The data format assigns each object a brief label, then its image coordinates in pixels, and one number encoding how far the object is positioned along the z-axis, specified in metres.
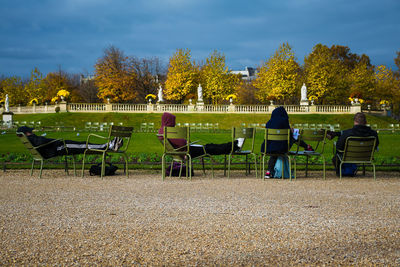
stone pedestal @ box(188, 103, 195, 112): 49.02
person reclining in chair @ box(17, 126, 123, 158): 8.72
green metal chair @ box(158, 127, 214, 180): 8.27
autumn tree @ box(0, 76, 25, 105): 65.50
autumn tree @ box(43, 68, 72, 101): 66.01
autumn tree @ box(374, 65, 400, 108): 53.63
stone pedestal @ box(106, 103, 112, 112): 47.78
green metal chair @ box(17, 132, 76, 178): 8.49
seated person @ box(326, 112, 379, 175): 8.63
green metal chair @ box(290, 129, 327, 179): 8.75
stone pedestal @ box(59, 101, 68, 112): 47.06
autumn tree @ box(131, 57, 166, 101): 63.72
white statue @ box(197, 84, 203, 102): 49.78
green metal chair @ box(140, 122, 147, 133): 35.28
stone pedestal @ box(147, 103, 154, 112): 48.31
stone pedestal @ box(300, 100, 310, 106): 49.11
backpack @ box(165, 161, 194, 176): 9.17
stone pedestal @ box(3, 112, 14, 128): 43.20
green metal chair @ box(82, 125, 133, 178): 8.48
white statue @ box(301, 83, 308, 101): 48.25
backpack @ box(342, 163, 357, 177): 9.18
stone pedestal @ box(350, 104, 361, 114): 47.91
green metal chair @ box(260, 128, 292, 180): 8.41
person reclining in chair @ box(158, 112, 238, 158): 8.80
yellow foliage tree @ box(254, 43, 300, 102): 52.03
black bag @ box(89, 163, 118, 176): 9.12
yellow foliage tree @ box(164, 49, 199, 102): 55.59
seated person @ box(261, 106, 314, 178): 8.60
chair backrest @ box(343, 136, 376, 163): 8.23
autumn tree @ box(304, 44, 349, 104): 52.38
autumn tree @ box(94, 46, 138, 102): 58.72
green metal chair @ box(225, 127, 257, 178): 8.73
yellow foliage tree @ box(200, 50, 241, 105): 55.97
